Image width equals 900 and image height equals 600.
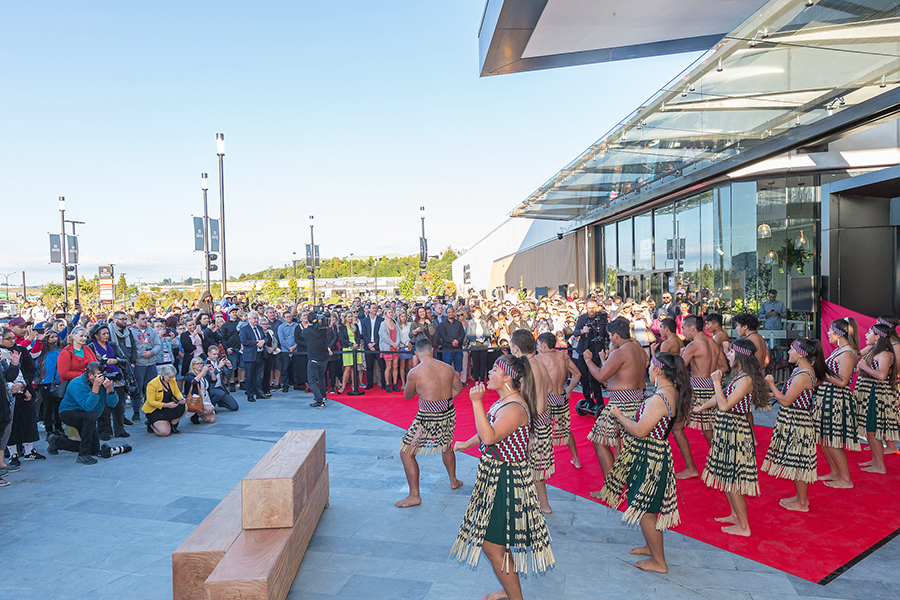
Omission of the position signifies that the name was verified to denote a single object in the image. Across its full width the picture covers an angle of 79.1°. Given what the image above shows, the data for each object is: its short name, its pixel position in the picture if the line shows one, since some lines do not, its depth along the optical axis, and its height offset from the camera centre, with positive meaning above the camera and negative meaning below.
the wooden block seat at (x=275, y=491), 3.92 -1.51
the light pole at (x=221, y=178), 14.52 +2.90
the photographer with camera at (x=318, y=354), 10.39 -1.37
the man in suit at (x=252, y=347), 10.88 -1.24
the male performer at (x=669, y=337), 6.54 -0.71
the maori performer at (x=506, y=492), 3.42 -1.36
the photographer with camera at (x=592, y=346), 8.88 -1.10
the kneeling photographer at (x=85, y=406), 7.05 -1.55
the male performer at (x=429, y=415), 5.40 -1.34
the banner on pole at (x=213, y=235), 16.36 +1.54
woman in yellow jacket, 8.23 -1.79
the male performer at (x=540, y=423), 4.69 -1.29
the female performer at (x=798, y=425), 4.97 -1.38
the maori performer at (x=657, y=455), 3.92 -1.29
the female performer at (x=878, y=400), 5.96 -1.38
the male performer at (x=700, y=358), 6.37 -0.94
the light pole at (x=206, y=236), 16.15 +1.50
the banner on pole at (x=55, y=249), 23.09 +1.67
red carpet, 4.21 -2.18
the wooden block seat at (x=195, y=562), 3.60 -1.82
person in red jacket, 7.29 -0.94
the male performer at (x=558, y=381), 5.81 -1.09
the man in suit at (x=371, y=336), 11.85 -1.15
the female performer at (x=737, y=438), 4.57 -1.38
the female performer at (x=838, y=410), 5.55 -1.39
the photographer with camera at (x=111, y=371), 8.04 -1.25
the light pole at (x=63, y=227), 23.28 +2.65
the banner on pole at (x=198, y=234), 16.20 +1.56
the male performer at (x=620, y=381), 5.62 -1.07
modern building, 7.14 +2.51
